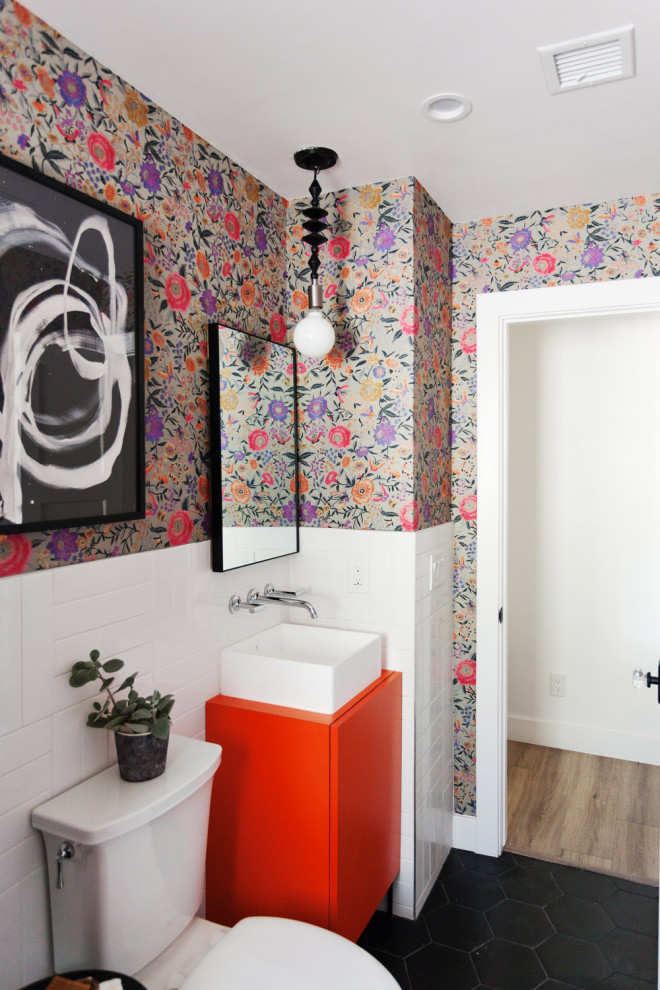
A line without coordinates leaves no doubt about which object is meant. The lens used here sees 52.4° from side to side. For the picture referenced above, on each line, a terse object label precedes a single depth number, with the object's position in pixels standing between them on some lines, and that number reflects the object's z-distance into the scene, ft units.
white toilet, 4.27
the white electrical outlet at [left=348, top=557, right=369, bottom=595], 7.44
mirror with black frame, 6.33
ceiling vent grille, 4.87
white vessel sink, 6.01
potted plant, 4.65
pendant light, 6.75
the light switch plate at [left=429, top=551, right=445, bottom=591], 7.73
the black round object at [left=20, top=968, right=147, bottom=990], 3.91
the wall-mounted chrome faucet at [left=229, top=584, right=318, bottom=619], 6.70
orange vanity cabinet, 5.77
